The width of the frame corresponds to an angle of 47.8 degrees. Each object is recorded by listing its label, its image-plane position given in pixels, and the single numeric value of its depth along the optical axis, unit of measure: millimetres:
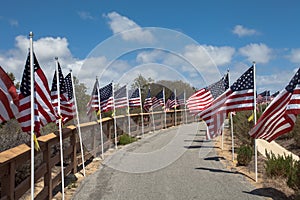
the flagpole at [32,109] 4921
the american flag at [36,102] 5145
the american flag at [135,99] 19875
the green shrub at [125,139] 16031
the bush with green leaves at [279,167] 8070
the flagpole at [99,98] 12207
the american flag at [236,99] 8969
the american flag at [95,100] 12781
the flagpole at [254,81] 8828
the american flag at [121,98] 17531
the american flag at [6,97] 4587
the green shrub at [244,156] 10070
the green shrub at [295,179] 6323
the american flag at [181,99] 31316
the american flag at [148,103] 23359
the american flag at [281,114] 5946
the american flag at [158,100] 25300
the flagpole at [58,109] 6929
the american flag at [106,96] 13422
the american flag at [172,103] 28000
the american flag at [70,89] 8781
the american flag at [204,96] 13289
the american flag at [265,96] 38031
